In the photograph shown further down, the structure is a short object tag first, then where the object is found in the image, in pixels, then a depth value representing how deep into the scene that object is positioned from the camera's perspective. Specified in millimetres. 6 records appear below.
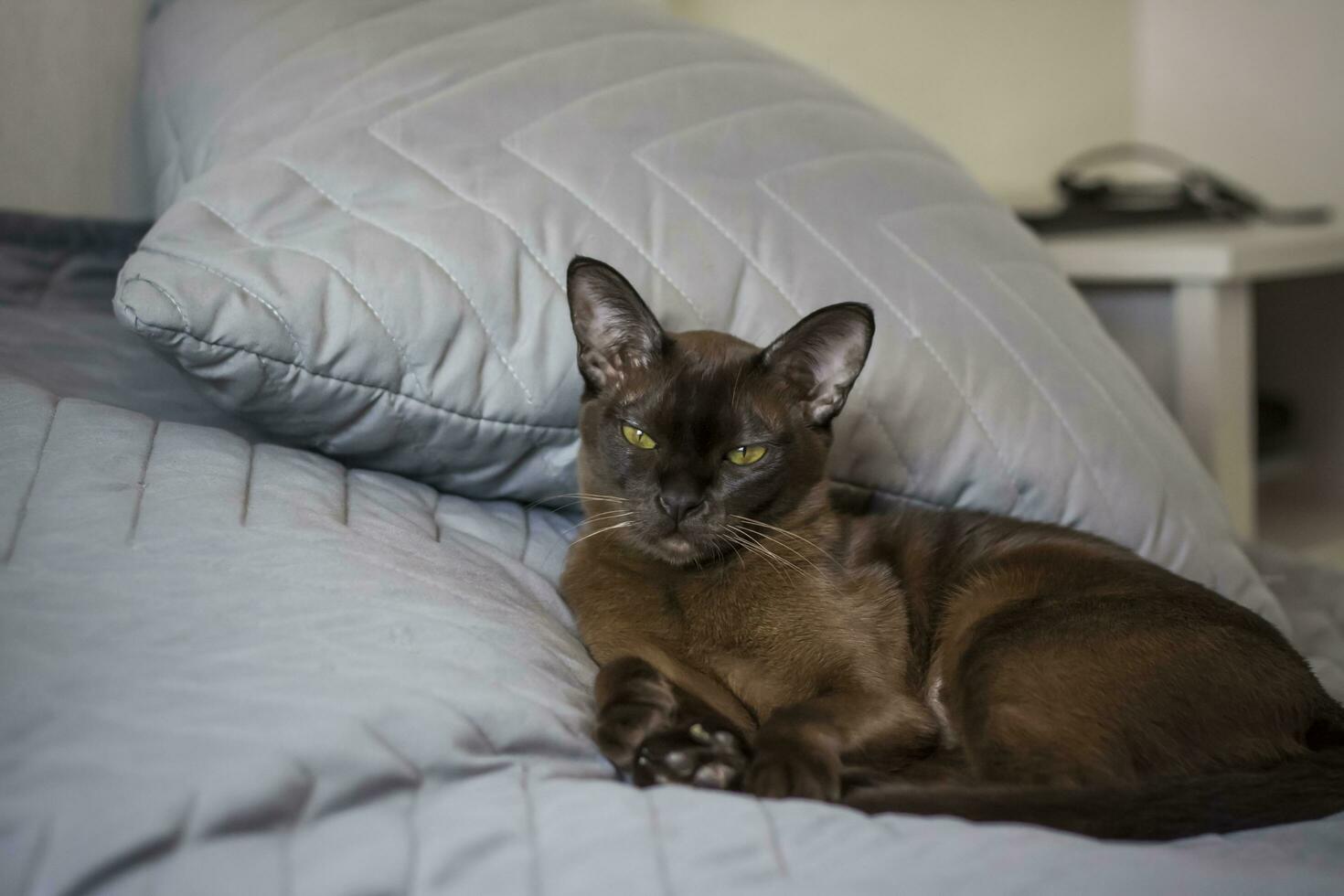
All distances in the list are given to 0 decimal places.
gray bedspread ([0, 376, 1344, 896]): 675
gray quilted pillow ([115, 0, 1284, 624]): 1102
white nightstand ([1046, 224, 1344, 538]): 2057
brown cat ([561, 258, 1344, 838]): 902
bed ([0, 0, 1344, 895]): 706
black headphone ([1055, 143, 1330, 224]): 2506
